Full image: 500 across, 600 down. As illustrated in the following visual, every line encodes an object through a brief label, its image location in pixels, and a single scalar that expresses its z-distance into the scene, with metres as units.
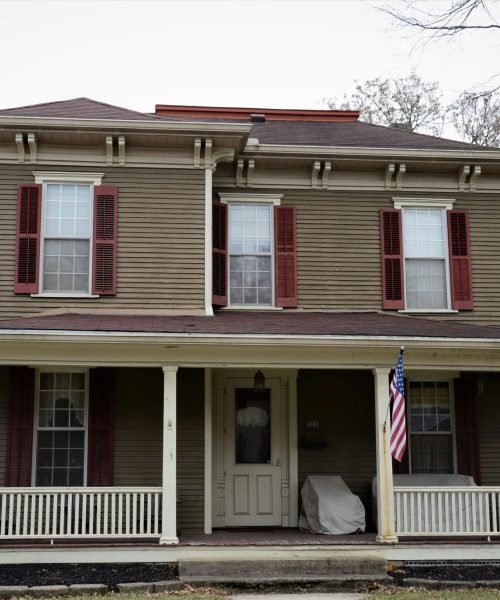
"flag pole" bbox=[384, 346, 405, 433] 10.66
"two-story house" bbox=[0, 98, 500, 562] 10.66
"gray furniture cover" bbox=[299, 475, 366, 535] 11.52
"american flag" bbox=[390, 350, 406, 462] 10.16
